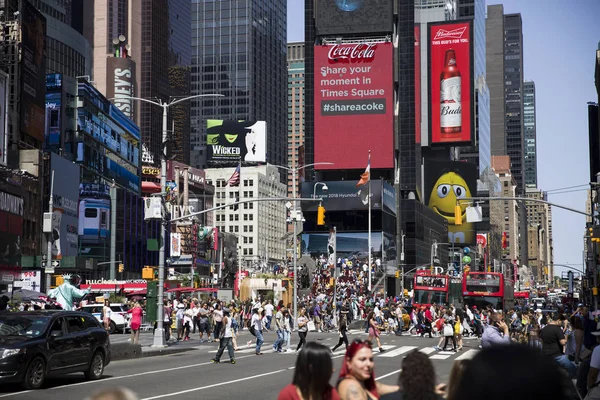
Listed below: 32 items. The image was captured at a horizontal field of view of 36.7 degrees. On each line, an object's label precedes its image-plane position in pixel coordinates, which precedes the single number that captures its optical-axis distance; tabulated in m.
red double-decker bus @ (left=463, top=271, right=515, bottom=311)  53.03
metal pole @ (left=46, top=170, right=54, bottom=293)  46.00
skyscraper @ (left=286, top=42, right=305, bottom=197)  188.34
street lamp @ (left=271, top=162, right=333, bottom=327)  50.50
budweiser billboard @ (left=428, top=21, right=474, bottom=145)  165.12
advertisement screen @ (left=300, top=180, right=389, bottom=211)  126.06
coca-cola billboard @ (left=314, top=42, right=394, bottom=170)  128.12
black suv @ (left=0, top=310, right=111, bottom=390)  18.80
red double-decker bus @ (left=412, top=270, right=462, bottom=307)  60.03
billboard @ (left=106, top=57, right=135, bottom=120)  188.38
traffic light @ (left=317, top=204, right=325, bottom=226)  44.22
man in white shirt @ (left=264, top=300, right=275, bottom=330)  45.03
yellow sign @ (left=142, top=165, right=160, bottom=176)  170.12
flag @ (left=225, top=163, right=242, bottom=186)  93.50
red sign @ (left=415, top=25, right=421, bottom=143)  162.62
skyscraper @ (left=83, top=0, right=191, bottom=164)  190.25
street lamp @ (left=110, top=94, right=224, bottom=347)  33.50
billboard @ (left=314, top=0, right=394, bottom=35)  131.25
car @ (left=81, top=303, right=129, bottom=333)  48.84
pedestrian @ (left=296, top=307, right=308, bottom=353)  31.88
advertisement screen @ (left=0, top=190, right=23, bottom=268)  71.00
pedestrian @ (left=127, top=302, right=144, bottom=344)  32.91
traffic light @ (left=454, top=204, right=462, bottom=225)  36.81
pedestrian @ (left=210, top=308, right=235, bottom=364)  27.47
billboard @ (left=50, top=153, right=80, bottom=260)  90.50
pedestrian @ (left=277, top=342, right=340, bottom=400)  6.52
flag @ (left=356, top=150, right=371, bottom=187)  82.12
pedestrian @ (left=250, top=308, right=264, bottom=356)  31.91
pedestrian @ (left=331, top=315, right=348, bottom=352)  30.85
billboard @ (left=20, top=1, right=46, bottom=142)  80.69
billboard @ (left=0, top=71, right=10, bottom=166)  69.94
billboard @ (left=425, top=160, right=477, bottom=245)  167.75
